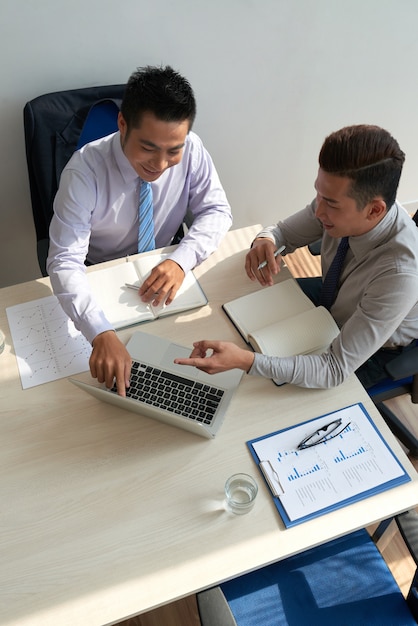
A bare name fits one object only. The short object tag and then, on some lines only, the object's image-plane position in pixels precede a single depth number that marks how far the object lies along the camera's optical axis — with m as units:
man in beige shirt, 1.22
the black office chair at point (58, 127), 1.68
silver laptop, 1.17
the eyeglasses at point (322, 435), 1.18
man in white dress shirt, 1.36
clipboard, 1.10
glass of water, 1.09
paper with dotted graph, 1.33
